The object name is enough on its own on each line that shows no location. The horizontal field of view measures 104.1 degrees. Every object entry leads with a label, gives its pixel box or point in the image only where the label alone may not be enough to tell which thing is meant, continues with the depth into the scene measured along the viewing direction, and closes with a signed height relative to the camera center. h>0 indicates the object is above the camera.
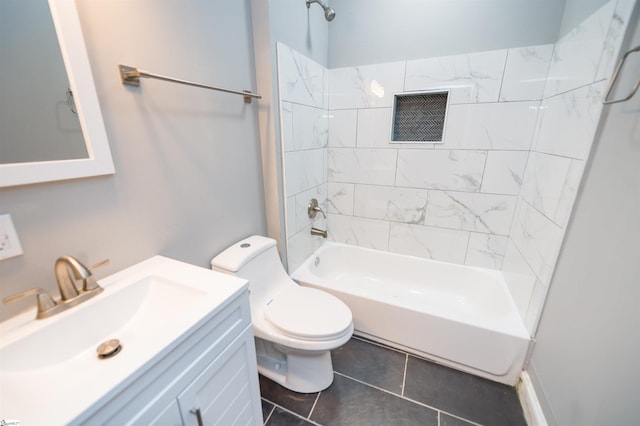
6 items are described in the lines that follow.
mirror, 0.66 +0.03
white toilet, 1.23 -0.89
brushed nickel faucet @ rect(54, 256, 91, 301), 0.71 -0.37
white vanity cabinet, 0.55 -0.63
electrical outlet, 0.64 -0.26
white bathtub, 1.41 -1.09
